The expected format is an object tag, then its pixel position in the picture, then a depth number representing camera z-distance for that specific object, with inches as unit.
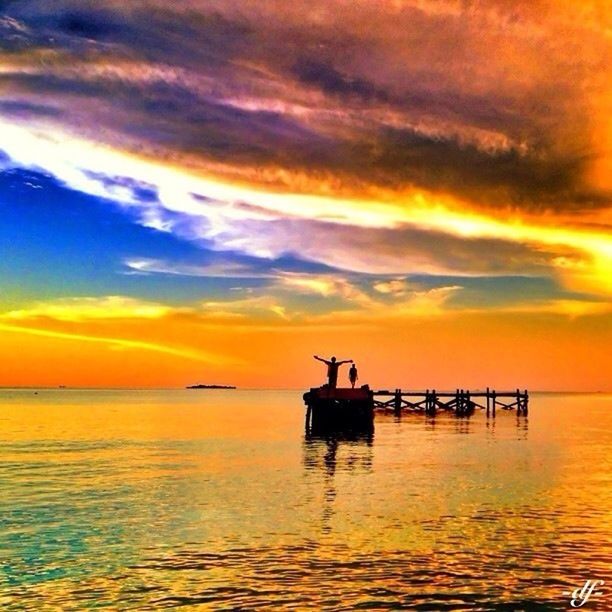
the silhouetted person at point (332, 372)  2625.5
